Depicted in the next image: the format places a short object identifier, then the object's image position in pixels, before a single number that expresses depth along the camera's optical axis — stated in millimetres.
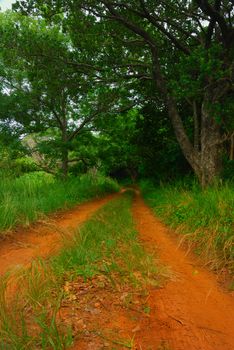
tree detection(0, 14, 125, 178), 11195
